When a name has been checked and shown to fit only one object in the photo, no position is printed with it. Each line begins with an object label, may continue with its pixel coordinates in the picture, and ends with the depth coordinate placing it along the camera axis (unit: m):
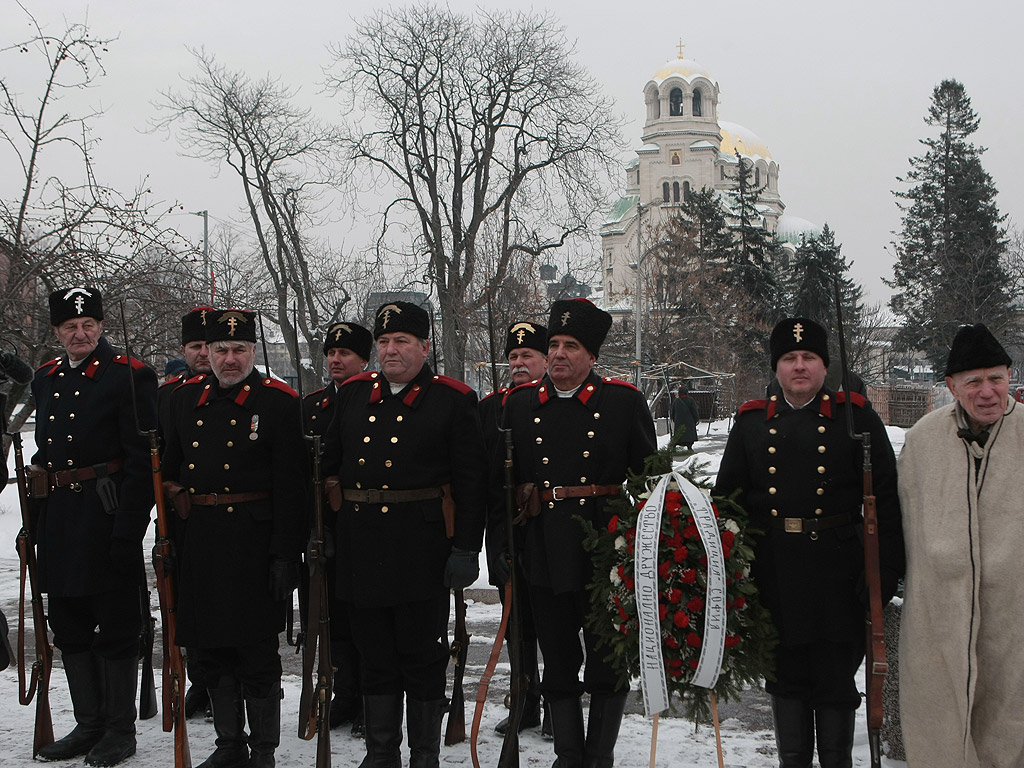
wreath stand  4.03
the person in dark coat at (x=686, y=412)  21.08
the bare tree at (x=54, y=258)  8.98
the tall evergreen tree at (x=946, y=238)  38.94
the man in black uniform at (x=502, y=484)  4.66
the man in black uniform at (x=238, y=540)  4.64
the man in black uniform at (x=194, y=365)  5.30
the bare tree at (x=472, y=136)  26.77
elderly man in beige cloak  3.77
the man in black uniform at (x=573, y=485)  4.43
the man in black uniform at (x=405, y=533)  4.57
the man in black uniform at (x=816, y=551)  4.07
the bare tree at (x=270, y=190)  28.84
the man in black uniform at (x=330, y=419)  5.31
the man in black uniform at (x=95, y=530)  4.90
